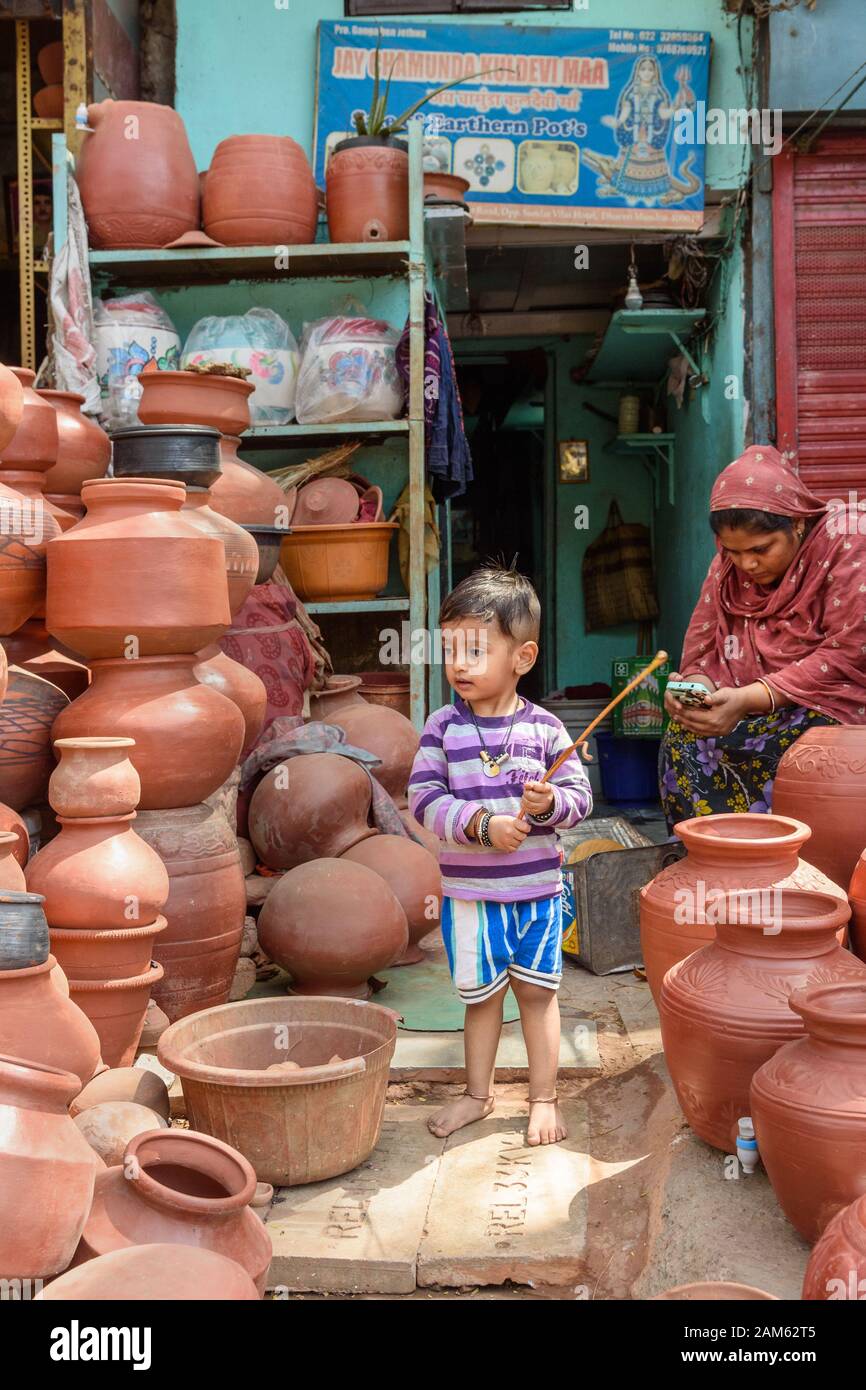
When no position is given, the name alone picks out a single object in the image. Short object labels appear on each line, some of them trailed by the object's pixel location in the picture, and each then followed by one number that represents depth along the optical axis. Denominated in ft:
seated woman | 12.72
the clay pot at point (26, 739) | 10.84
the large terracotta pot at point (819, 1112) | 6.48
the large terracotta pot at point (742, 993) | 7.86
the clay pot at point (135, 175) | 18.25
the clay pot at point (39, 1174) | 5.64
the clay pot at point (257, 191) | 18.47
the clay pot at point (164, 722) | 10.88
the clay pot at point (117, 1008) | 9.39
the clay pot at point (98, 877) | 9.36
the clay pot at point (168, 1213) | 6.25
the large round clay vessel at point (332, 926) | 11.44
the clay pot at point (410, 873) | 13.06
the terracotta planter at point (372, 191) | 18.56
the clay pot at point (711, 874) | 8.95
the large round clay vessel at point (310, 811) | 13.64
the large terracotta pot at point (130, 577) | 10.86
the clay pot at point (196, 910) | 10.83
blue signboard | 20.84
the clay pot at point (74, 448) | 13.38
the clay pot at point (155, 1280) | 5.07
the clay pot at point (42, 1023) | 6.83
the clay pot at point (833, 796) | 10.06
